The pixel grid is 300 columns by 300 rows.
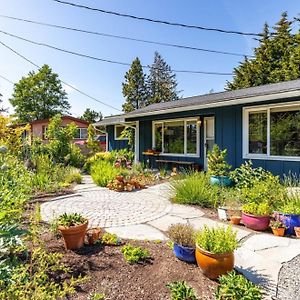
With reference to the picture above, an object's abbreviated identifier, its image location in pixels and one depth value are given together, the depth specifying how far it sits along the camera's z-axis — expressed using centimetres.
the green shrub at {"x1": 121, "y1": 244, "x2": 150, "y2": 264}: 288
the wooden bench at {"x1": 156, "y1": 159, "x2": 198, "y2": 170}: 963
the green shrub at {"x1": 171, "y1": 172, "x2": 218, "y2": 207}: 581
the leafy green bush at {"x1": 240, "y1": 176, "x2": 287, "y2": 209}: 469
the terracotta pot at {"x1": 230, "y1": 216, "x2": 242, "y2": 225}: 456
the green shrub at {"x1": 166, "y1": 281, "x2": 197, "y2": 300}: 217
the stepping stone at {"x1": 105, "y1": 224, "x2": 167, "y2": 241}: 384
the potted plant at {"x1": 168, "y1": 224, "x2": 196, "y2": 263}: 289
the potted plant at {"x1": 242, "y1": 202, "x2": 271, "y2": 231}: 423
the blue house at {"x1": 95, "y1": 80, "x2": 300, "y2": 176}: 699
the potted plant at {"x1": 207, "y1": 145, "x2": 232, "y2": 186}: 721
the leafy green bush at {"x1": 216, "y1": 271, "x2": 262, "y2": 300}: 213
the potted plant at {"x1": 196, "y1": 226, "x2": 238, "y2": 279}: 257
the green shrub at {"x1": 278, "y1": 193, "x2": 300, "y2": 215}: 420
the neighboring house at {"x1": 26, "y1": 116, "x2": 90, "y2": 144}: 2610
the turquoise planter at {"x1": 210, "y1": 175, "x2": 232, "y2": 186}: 714
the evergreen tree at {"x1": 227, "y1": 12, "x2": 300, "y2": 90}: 2217
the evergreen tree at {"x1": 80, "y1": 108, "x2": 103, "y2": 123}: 4234
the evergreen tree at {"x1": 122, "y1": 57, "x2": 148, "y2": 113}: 3694
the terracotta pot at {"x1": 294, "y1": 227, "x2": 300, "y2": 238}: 402
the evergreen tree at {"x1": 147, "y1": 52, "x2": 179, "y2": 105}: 3950
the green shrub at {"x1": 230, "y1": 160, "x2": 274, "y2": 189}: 665
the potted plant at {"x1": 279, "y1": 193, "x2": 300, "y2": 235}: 409
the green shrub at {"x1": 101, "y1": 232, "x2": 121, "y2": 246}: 346
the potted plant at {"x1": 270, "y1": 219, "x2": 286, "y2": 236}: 407
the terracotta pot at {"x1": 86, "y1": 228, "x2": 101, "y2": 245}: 343
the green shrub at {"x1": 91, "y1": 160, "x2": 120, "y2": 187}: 838
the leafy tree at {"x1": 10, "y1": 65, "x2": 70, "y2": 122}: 3594
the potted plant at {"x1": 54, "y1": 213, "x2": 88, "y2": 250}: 318
